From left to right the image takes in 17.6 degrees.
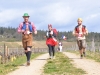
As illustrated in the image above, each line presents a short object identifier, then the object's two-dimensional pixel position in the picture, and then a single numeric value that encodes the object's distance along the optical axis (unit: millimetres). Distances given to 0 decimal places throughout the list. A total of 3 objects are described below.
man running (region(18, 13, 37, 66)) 13633
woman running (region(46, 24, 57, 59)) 18312
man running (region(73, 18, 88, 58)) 17531
